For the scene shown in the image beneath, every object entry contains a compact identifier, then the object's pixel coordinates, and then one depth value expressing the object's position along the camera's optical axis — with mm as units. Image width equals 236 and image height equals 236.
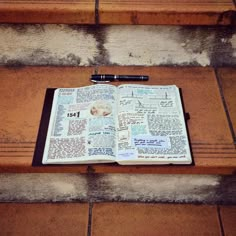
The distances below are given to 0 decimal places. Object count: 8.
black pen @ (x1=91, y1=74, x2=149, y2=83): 1059
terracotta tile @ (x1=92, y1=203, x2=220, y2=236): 955
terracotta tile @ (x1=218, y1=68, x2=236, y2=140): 995
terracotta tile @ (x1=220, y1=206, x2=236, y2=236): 953
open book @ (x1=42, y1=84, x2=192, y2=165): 845
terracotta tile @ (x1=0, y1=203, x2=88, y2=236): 956
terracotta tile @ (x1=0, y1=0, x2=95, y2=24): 979
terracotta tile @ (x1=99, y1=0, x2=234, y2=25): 982
